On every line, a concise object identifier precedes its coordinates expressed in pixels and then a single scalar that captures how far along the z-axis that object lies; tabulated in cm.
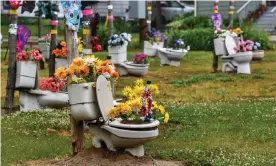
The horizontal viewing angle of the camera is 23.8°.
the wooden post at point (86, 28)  1571
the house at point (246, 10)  3419
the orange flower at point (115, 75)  834
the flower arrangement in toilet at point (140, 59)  1946
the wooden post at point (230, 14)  2298
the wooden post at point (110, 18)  2531
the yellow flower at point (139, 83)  820
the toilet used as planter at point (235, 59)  1944
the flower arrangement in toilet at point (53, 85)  1347
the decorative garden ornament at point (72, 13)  1029
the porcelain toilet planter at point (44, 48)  2425
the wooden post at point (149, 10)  2818
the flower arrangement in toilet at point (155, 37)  2517
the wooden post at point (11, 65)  1363
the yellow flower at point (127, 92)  809
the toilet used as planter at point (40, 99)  1340
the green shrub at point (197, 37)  3007
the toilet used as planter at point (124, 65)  1930
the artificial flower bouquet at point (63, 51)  1309
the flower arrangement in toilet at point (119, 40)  1909
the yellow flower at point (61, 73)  803
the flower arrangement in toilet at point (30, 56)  1338
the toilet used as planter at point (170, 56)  2334
